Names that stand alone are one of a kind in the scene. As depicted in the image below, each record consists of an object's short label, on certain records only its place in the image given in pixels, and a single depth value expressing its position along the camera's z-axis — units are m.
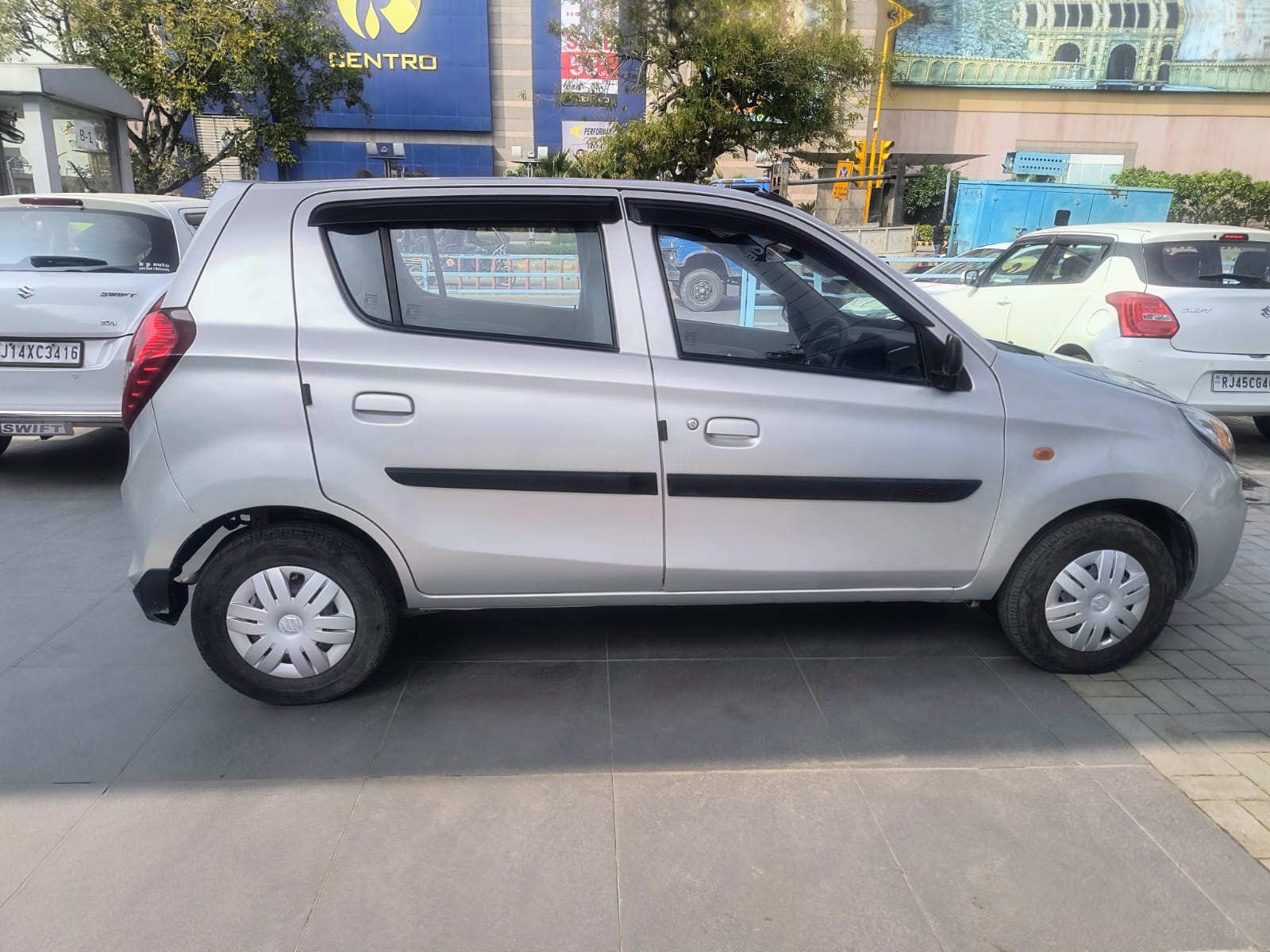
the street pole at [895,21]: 35.34
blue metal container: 19.34
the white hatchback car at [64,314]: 5.37
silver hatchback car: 2.97
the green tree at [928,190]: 32.19
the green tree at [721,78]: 15.51
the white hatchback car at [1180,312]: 6.12
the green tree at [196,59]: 17.16
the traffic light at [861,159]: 24.47
